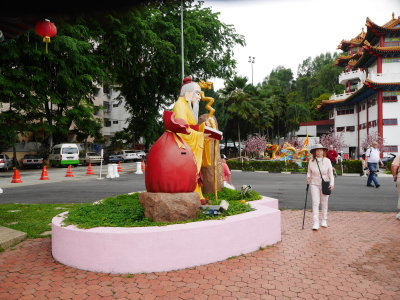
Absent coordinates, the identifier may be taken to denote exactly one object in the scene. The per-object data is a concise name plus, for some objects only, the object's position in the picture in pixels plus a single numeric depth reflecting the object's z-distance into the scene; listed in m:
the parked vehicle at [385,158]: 27.79
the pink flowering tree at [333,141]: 33.84
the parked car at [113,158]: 35.59
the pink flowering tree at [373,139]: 29.73
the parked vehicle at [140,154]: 39.09
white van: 28.14
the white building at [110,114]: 45.72
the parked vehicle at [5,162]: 24.70
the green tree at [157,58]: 24.97
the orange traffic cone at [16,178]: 16.12
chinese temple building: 29.86
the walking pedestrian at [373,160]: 12.41
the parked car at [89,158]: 32.72
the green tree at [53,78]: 20.64
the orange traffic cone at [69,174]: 19.06
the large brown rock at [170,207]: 4.96
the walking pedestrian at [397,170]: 7.49
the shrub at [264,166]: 23.30
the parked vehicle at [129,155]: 37.66
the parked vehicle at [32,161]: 28.64
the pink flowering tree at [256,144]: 38.72
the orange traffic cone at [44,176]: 17.62
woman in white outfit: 6.53
